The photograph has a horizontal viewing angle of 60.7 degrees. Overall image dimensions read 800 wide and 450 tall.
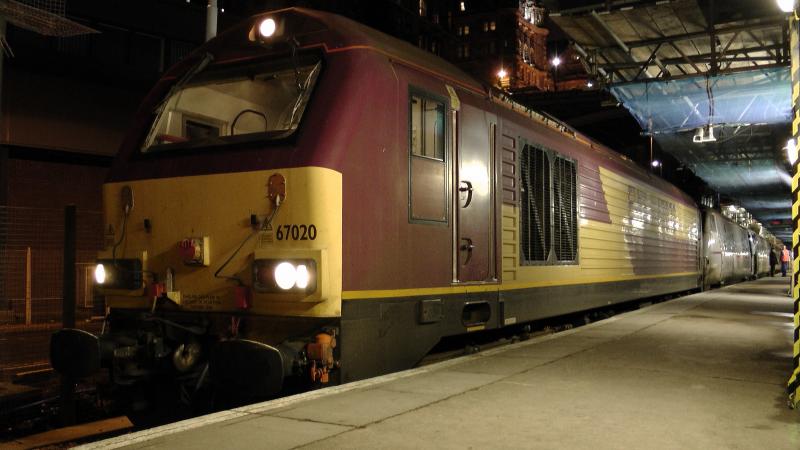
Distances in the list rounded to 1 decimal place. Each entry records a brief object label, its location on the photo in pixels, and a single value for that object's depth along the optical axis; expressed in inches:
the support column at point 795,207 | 197.5
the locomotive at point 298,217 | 194.4
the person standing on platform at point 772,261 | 1825.8
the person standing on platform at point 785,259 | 1460.0
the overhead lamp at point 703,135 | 629.8
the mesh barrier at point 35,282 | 386.0
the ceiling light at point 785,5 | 376.0
